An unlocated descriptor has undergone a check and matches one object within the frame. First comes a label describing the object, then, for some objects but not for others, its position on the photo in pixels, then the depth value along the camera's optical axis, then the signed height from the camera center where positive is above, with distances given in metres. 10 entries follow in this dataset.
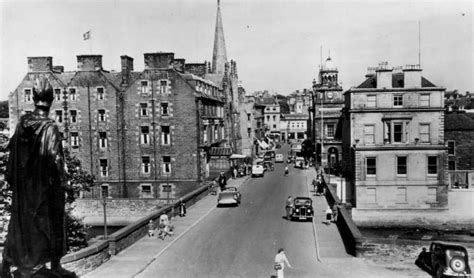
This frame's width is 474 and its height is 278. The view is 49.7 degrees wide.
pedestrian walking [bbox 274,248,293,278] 18.44 -4.91
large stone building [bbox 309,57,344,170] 76.25 +1.92
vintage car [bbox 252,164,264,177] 62.47 -5.09
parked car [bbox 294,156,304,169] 75.91 -5.10
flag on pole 51.79 +9.88
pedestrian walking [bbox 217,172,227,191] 48.23 -4.88
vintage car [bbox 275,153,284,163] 90.96 -5.33
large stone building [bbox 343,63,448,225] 48.91 -2.11
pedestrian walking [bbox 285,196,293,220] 33.51 -5.26
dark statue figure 7.44 -1.00
